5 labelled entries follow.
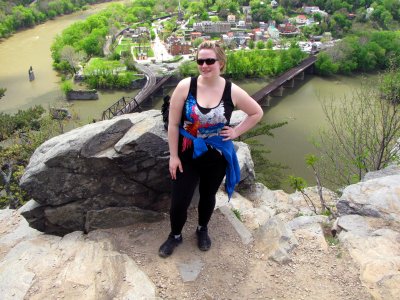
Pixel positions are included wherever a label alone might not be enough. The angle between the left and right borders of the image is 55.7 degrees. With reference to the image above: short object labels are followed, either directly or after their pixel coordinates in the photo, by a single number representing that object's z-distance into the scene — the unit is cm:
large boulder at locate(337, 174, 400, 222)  475
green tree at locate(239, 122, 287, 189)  1209
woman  320
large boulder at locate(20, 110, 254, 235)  421
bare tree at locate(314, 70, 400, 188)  862
